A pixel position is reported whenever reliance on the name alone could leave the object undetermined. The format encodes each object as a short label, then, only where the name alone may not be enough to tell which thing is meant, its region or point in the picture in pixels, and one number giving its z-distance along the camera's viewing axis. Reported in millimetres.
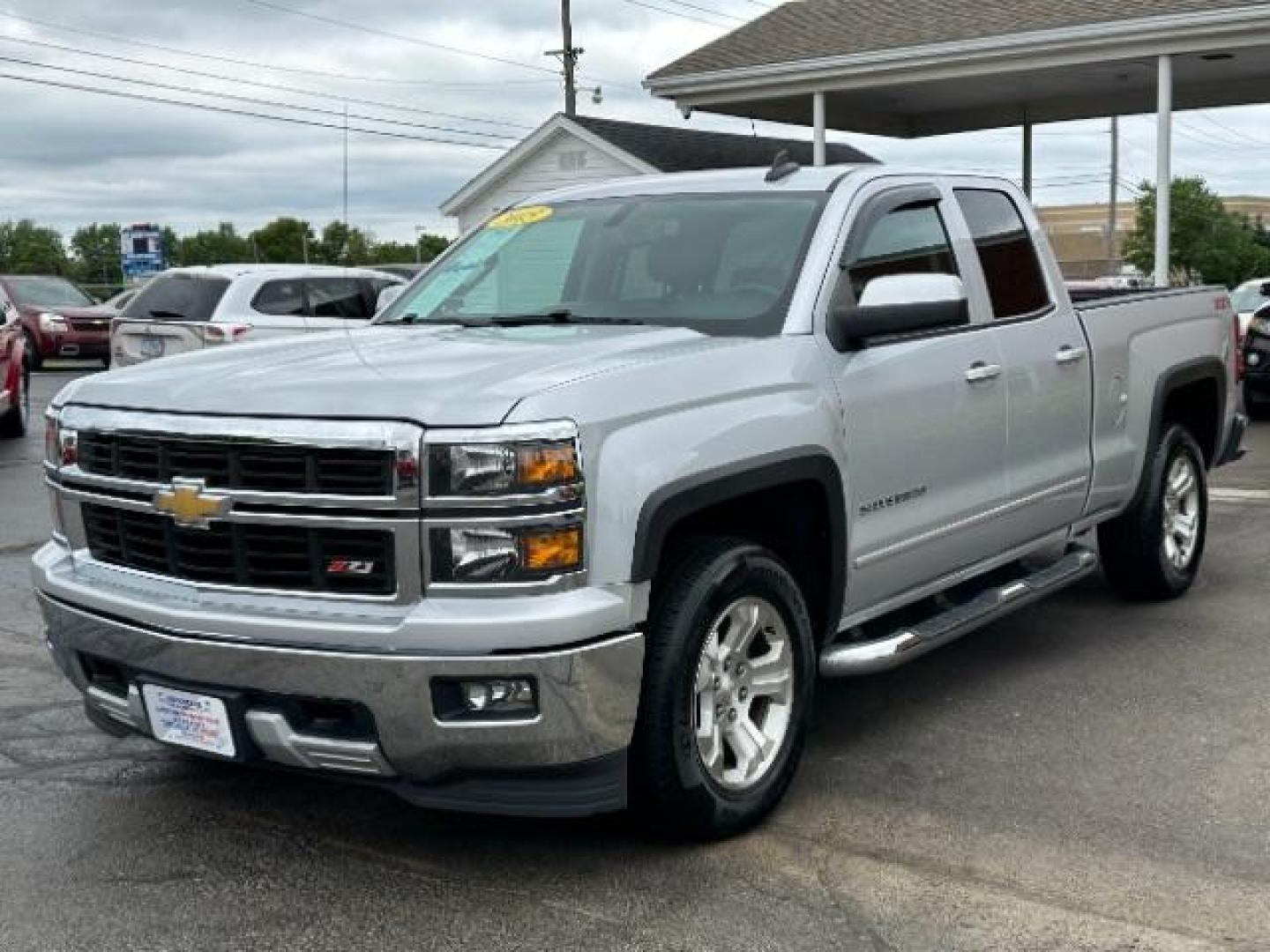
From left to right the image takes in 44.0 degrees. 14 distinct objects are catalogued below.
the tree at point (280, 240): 81125
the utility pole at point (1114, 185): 62000
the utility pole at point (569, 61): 43062
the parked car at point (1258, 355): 15516
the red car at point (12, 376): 14555
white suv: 14766
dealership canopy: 17172
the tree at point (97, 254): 94562
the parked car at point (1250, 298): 19156
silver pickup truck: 3785
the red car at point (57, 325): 25281
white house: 25453
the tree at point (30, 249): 87312
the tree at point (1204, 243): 57156
